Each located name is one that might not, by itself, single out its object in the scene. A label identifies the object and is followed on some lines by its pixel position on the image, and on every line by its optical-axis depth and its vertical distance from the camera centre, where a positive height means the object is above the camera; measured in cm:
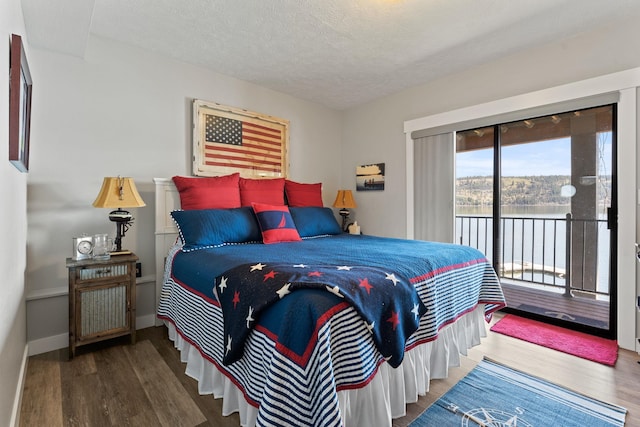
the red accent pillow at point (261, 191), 313 +22
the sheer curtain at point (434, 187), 342 +30
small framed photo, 406 +48
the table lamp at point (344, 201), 408 +15
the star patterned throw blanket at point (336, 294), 127 -37
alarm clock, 224 -27
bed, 109 -50
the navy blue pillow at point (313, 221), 310 -10
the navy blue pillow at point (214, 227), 234 -13
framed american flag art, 311 +77
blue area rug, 153 -104
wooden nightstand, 212 -64
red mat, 224 -102
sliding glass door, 261 +5
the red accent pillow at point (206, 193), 272 +17
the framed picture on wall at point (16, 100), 138 +52
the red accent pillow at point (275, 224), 267 -11
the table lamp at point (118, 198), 227 +10
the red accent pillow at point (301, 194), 355 +21
